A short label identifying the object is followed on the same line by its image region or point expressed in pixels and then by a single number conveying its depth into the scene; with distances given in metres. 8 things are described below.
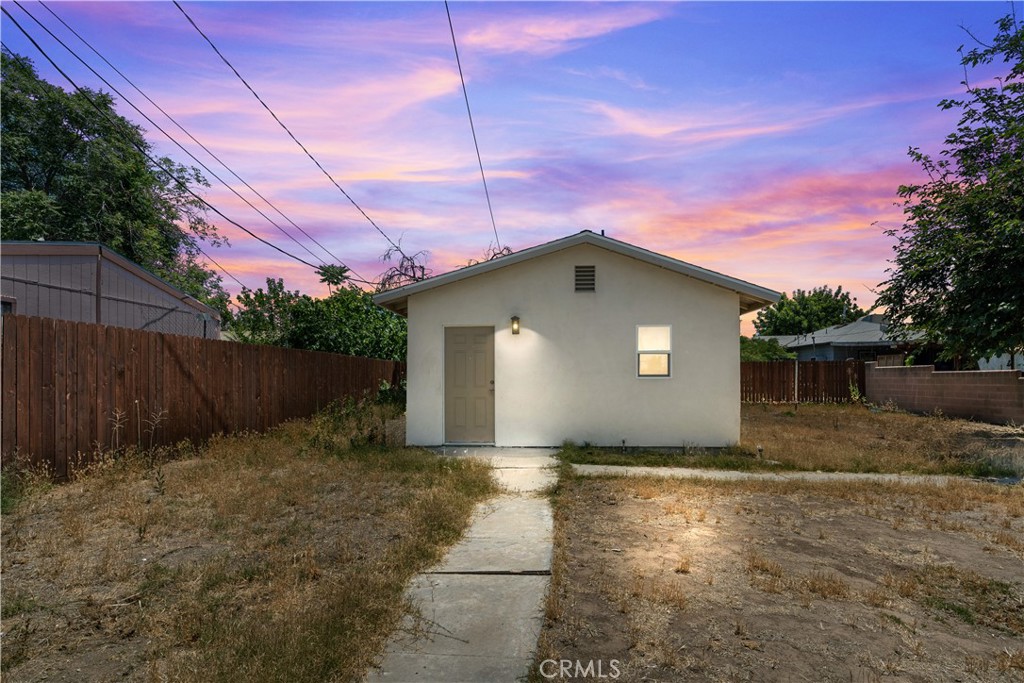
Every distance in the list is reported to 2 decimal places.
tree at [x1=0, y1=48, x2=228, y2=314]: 26.83
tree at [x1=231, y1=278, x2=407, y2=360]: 17.97
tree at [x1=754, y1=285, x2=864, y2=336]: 64.56
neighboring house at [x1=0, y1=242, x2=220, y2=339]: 12.20
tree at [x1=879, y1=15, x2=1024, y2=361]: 13.09
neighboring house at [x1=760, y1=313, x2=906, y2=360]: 29.91
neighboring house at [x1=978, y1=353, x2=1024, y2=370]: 20.51
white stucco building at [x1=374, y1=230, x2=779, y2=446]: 11.59
